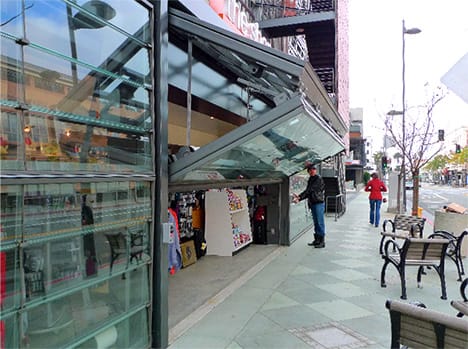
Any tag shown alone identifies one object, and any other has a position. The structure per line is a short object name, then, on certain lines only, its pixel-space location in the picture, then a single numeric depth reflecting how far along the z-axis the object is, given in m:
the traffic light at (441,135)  16.17
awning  3.92
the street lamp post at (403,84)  15.28
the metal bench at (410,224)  8.69
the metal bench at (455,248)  6.70
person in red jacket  13.22
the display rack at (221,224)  8.31
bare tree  13.94
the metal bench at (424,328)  2.68
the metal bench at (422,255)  5.66
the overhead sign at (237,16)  6.54
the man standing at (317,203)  9.47
